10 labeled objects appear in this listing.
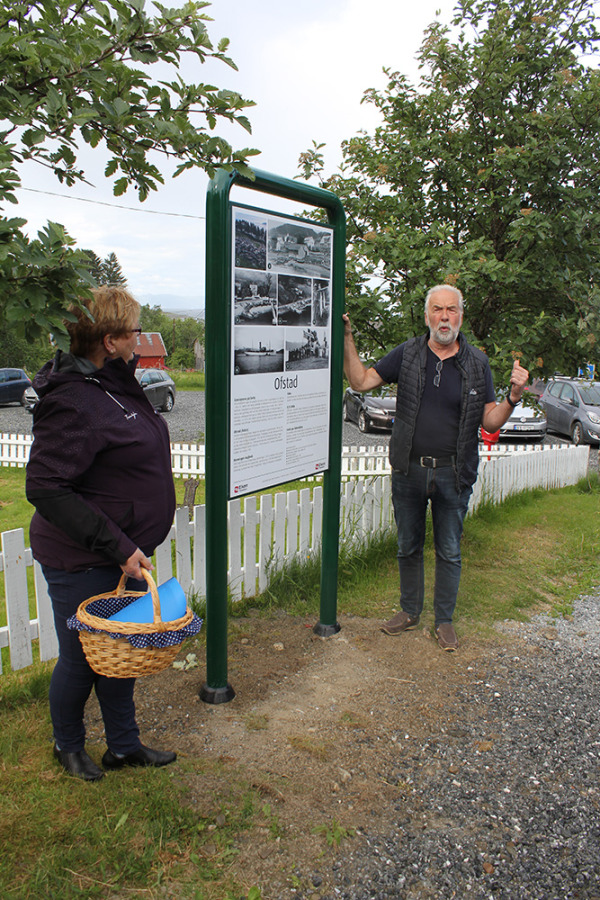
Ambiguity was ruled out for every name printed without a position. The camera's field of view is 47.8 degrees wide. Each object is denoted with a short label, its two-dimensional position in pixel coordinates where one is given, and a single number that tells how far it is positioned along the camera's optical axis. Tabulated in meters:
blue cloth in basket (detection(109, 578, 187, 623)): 2.35
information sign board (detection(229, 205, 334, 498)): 3.26
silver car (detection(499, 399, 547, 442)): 16.52
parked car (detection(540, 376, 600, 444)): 16.22
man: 3.85
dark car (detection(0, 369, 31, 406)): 24.42
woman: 2.27
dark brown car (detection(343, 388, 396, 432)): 18.06
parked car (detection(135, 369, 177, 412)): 22.80
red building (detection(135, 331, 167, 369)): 54.88
